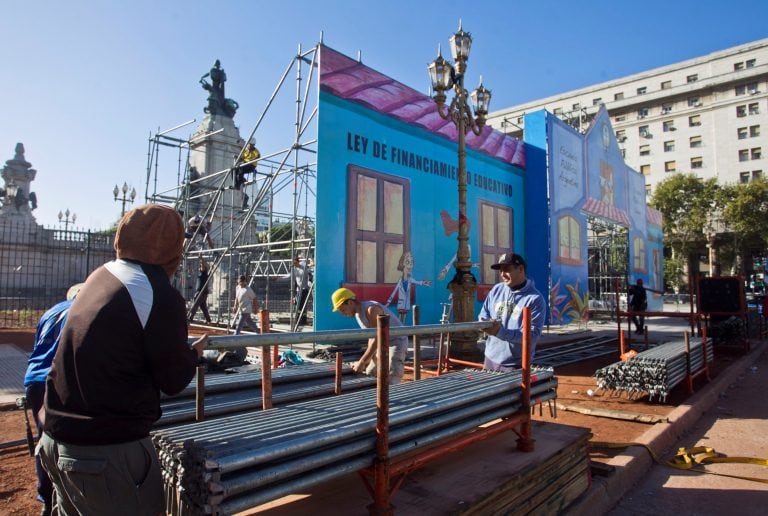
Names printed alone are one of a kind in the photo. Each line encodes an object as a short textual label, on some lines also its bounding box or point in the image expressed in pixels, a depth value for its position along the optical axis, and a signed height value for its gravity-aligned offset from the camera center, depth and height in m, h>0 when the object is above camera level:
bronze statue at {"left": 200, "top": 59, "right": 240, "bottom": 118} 24.56 +10.05
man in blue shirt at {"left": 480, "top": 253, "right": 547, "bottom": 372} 3.80 -0.23
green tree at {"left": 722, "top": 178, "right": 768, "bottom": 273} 35.88 +5.84
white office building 48.41 +19.16
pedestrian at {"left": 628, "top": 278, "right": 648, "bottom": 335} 13.77 -0.40
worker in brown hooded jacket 1.62 -0.35
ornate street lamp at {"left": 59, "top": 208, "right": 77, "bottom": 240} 16.22 +1.94
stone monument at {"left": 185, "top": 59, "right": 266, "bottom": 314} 16.73 +5.48
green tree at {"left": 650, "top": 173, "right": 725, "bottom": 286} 38.06 +6.50
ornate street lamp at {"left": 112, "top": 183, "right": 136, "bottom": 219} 22.28 +4.55
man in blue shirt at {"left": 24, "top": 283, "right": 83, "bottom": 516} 2.62 -0.39
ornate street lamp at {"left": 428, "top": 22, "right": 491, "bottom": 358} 8.44 +2.34
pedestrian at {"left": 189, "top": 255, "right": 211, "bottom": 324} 12.39 -0.14
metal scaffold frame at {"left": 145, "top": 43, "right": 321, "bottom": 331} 9.94 +2.05
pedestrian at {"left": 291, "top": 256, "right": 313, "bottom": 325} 9.84 +0.16
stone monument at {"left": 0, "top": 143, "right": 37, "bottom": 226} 22.81 +4.77
